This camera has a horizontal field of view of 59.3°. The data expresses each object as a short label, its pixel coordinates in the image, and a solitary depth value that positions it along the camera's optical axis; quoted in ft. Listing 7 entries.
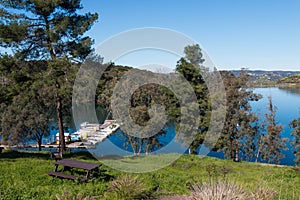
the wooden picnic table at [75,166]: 21.10
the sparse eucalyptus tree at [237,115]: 83.71
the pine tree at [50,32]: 38.73
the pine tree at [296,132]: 90.02
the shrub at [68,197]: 14.81
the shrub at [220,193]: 13.51
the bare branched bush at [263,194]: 15.23
